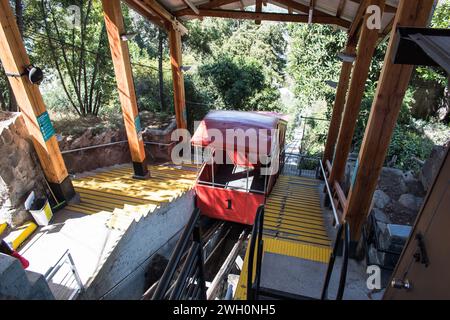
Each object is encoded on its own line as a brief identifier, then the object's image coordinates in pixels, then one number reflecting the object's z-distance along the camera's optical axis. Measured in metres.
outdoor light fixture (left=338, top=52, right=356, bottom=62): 5.41
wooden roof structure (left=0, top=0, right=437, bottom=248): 3.25
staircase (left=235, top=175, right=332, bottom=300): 4.00
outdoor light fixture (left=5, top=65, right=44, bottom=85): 4.32
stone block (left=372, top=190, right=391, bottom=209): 5.06
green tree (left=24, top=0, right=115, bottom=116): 8.28
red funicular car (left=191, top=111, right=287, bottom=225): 6.04
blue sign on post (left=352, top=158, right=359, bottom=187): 3.80
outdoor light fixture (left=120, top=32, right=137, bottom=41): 5.83
